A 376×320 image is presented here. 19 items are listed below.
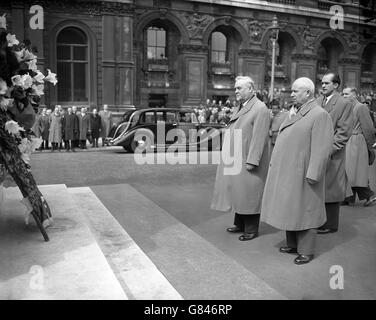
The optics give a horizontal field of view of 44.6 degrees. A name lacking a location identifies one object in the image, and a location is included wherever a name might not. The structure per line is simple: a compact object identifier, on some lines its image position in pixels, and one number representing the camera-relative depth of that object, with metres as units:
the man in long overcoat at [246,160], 5.53
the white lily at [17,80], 4.32
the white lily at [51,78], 5.03
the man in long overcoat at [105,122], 19.47
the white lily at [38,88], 4.66
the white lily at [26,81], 4.37
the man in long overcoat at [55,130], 17.14
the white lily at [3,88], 4.08
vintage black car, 16.67
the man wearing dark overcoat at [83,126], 17.81
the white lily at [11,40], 4.36
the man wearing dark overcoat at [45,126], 17.14
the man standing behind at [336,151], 6.09
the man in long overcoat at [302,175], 4.75
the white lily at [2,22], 4.25
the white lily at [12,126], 4.16
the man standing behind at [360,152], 7.79
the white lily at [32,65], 4.68
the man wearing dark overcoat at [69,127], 17.30
